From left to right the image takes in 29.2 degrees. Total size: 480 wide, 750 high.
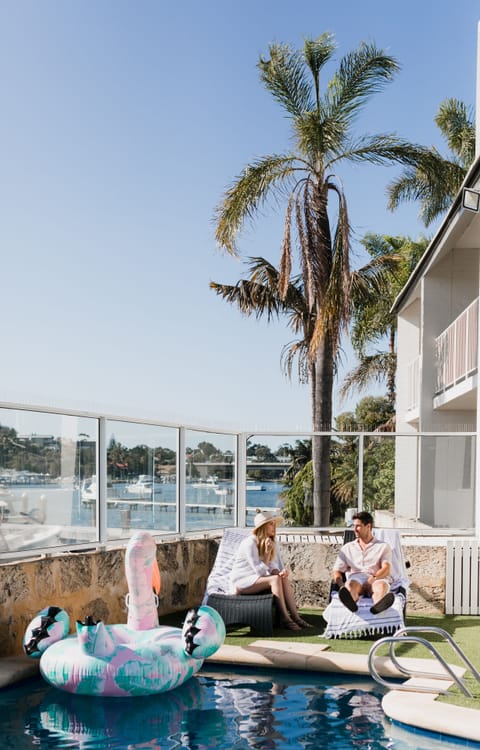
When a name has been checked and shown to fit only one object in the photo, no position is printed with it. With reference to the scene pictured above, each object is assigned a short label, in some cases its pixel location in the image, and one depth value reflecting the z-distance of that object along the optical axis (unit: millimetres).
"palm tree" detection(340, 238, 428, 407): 34031
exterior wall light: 10906
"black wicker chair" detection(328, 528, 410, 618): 9633
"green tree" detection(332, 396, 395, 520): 12609
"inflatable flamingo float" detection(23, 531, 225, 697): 7102
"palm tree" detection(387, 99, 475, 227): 19469
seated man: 9273
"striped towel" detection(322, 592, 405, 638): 9164
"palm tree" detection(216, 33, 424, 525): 18781
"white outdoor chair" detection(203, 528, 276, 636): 9461
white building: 12609
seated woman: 9766
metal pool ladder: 6523
